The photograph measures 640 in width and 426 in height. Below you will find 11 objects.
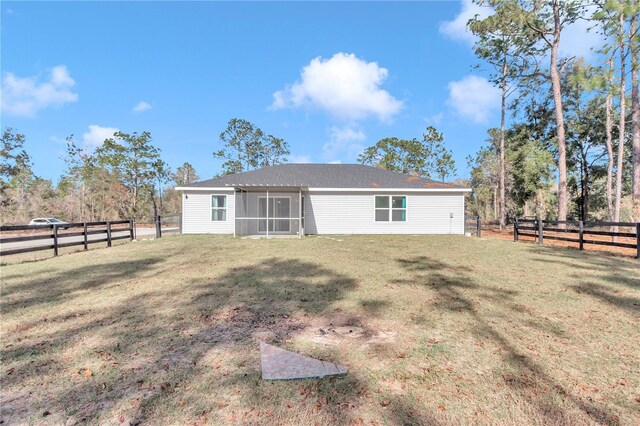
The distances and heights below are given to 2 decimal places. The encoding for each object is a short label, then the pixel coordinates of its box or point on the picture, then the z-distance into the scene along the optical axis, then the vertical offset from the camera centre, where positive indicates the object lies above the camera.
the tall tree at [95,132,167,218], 30.61 +5.59
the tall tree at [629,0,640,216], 12.40 +4.82
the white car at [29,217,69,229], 25.58 -0.57
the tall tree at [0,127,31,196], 24.59 +4.87
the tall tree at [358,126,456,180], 34.09 +6.71
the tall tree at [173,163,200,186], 42.00 +5.83
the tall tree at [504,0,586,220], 14.02 +9.29
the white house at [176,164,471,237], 15.60 +0.20
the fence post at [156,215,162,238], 14.57 -0.70
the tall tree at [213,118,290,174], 37.06 +8.91
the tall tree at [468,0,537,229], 15.62 +10.23
